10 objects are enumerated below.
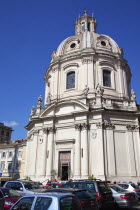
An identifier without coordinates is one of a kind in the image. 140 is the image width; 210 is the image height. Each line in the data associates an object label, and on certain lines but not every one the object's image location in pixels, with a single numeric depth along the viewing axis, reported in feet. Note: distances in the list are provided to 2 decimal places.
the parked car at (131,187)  49.76
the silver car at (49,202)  19.60
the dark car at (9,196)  32.65
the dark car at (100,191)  34.19
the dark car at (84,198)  26.94
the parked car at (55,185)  45.56
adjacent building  165.17
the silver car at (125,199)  39.14
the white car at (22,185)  44.21
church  83.76
